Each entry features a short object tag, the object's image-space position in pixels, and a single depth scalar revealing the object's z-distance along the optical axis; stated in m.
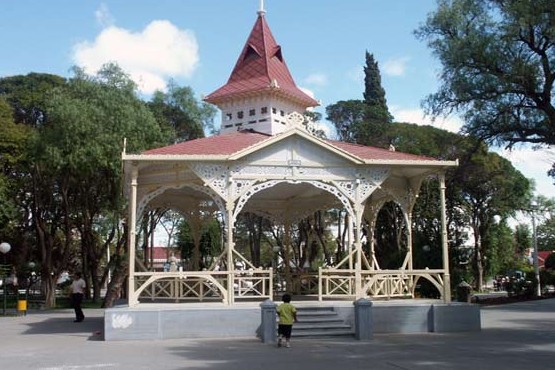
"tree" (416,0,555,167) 23.33
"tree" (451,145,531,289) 39.25
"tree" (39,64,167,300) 25.62
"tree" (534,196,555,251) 85.74
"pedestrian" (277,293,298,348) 13.24
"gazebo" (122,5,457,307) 15.92
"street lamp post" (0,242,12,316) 25.75
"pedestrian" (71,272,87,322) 20.16
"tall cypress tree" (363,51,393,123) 46.29
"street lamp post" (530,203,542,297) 35.34
